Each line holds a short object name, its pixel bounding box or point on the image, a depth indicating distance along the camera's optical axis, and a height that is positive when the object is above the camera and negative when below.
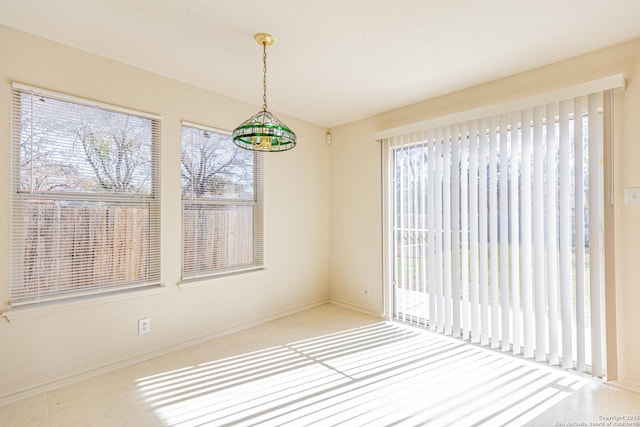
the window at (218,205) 2.90 +0.15
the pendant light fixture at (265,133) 1.85 +0.54
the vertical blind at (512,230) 2.26 -0.11
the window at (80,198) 2.08 +0.17
